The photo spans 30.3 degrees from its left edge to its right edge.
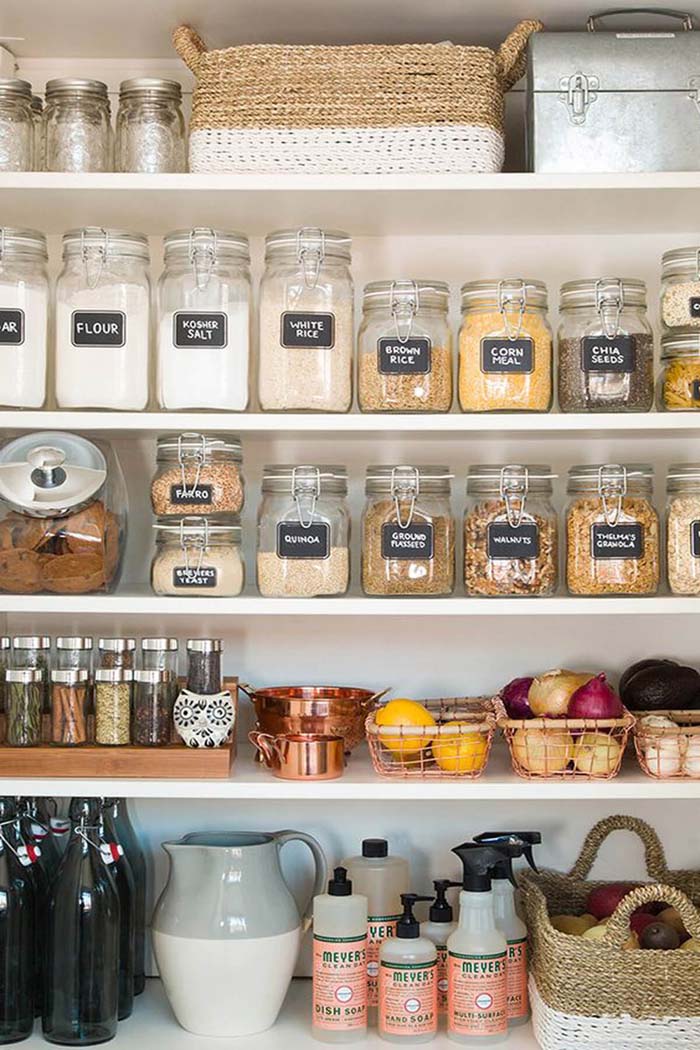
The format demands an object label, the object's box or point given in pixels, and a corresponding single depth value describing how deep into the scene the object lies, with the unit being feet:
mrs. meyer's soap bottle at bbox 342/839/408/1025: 6.41
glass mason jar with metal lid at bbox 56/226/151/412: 6.04
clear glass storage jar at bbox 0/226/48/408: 6.04
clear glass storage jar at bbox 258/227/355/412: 6.04
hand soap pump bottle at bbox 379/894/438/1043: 5.98
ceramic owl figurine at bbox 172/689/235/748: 6.17
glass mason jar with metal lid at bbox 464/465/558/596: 6.10
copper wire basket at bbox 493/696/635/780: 6.07
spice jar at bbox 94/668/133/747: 6.15
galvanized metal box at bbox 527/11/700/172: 6.05
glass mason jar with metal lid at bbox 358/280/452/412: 6.06
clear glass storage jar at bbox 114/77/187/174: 6.22
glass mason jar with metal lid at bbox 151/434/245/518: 6.13
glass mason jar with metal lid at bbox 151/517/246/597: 6.09
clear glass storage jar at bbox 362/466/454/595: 6.08
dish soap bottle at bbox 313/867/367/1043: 5.99
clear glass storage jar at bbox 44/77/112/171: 6.18
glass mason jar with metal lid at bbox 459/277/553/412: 6.03
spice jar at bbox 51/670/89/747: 6.14
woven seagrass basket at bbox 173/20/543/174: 6.03
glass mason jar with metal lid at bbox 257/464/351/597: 6.07
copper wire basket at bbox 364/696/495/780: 6.08
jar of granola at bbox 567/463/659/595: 6.08
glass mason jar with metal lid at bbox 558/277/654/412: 6.04
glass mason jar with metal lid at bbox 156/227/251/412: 6.04
